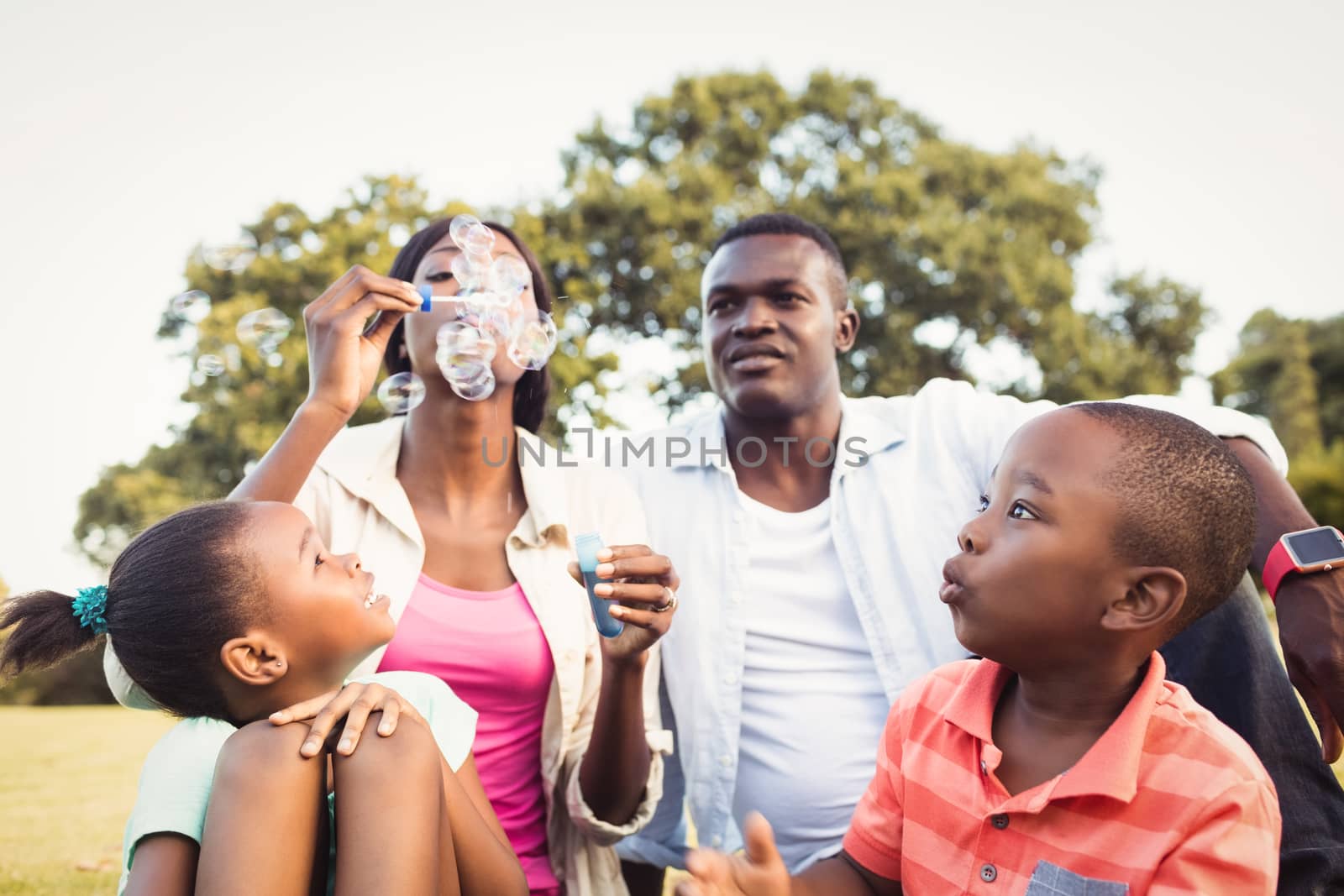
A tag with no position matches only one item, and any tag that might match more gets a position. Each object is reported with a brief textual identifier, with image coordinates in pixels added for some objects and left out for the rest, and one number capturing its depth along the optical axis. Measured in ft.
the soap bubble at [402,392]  9.21
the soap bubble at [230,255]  10.75
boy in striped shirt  5.12
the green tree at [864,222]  45.44
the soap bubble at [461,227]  9.07
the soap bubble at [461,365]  8.78
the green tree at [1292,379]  72.64
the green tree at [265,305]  38.68
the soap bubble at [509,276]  9.02
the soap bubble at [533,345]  9.23
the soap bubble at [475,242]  9.02
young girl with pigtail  5.52
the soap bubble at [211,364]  10.59
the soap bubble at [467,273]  8.98
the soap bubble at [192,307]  10.23
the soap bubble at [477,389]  8.84
